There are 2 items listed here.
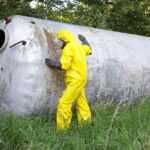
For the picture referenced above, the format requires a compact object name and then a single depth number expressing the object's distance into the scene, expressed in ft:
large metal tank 11.44
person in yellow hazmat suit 11.46
